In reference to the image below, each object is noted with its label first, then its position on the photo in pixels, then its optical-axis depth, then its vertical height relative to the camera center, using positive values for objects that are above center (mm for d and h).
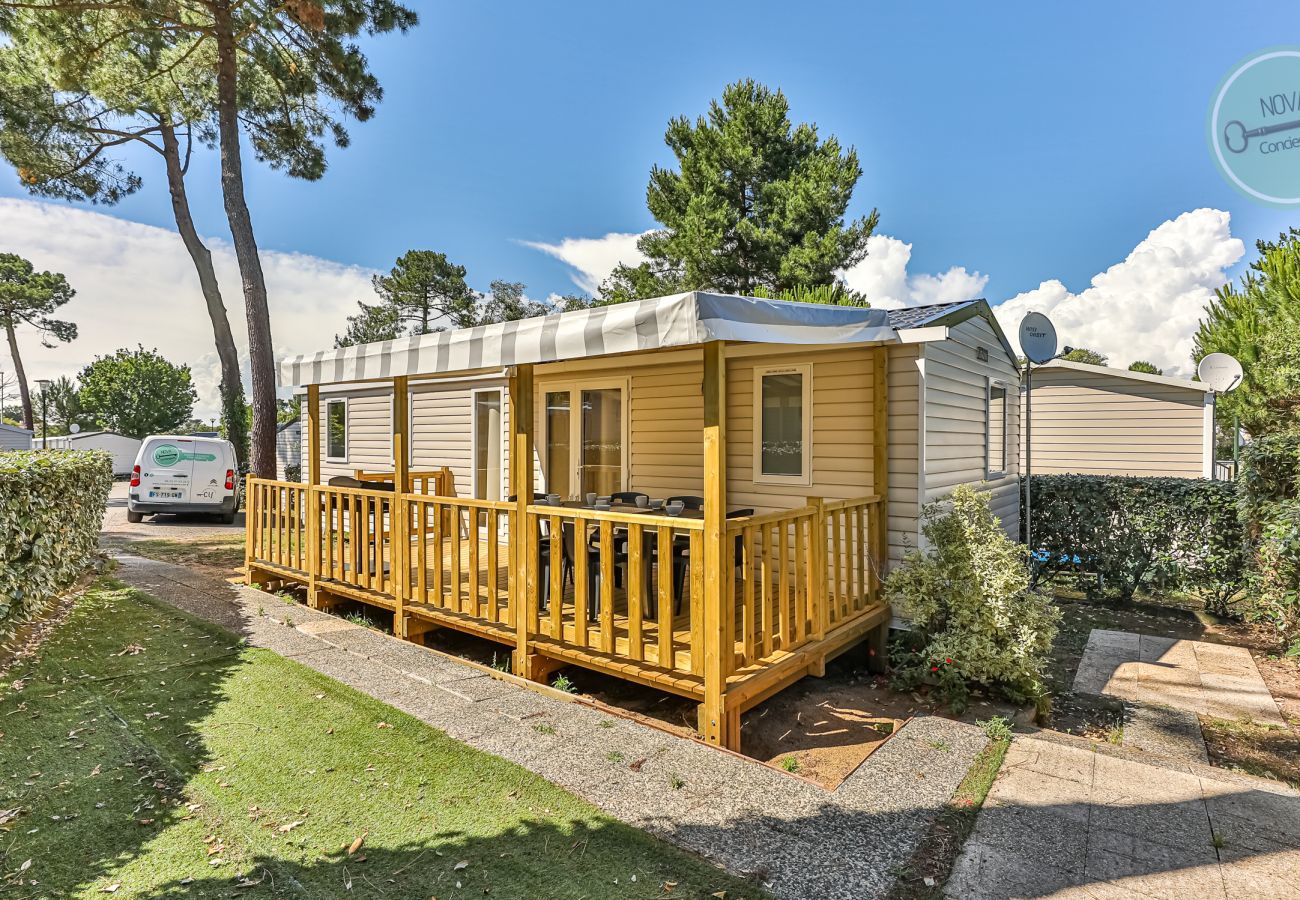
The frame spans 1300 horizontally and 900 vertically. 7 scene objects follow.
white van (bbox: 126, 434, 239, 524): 12445 -535
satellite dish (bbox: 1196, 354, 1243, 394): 9273 +1103
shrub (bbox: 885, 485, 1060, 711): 4355 -1124
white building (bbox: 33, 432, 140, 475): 34438 +322
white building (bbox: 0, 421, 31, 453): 29984 +533
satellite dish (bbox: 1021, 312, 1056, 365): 6996 +1198
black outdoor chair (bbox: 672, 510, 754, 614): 5055 -916
